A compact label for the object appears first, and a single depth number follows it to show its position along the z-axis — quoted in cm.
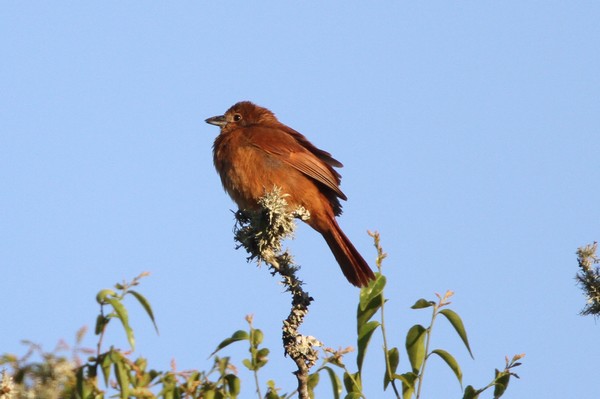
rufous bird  1359
